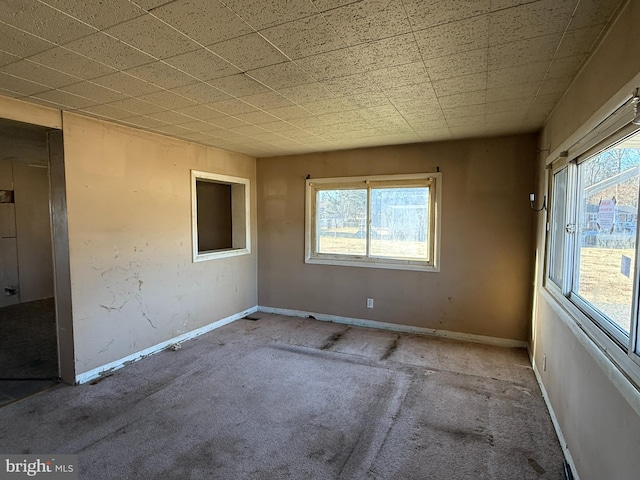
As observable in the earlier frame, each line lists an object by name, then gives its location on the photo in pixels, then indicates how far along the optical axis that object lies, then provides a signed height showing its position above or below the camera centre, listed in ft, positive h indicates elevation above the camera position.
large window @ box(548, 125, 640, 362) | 4.96 -0.32
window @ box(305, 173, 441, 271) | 14.32 -0.09
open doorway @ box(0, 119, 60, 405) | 13.32 -2.09
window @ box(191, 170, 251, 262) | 17.01 +0.14
